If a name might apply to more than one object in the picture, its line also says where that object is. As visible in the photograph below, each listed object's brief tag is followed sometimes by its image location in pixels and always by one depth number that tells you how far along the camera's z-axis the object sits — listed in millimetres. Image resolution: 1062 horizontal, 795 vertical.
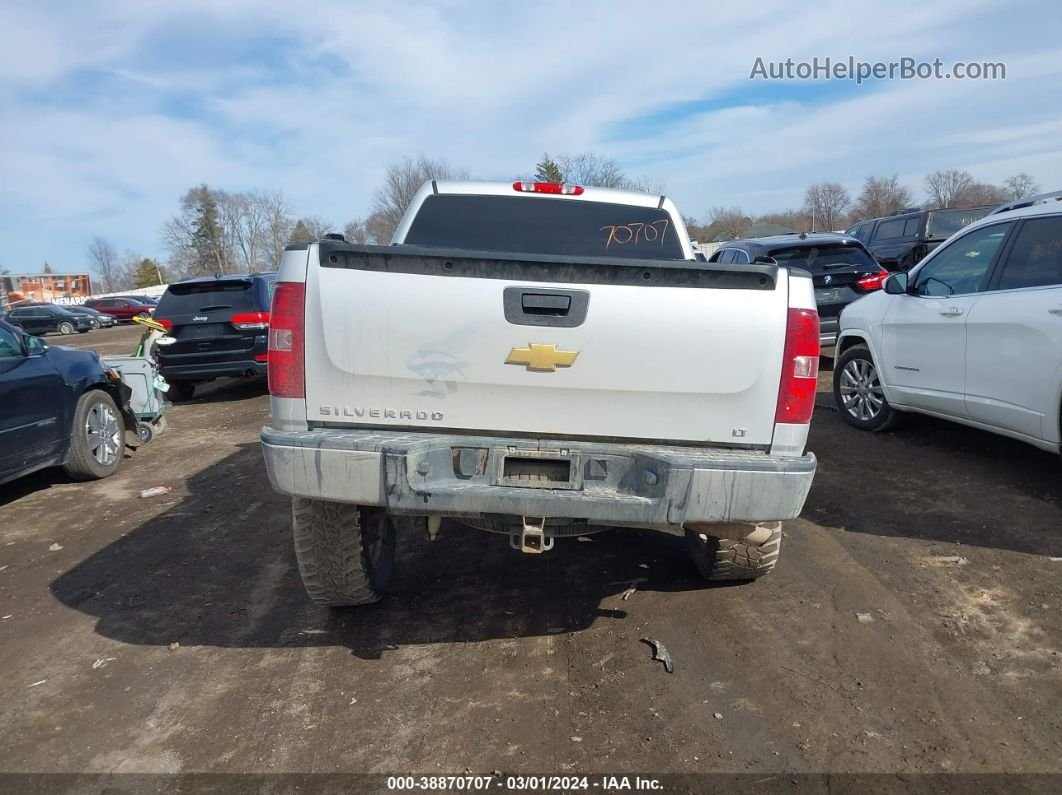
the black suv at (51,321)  35562
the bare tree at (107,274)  109438
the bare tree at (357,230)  54703
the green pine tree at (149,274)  90125
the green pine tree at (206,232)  84250
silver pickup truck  2711
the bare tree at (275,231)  83125
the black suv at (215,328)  9797
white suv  4496
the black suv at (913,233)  14164
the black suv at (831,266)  9062
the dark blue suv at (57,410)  5309
